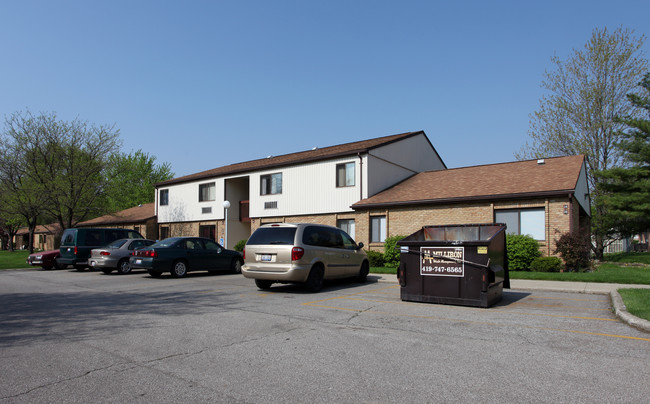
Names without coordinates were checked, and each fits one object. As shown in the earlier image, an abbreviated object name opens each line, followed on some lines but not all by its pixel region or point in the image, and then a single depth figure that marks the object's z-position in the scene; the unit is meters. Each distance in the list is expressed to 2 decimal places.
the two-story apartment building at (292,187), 24.72
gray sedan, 18.51
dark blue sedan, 16.12
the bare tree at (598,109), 28.73
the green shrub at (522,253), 17.62
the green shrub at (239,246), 28.84
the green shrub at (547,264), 16.89
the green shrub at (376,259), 20.91
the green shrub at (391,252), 20.36
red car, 22.47
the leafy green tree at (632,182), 23.73
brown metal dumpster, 8.99
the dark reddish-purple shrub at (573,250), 16.77
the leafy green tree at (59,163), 32.00
